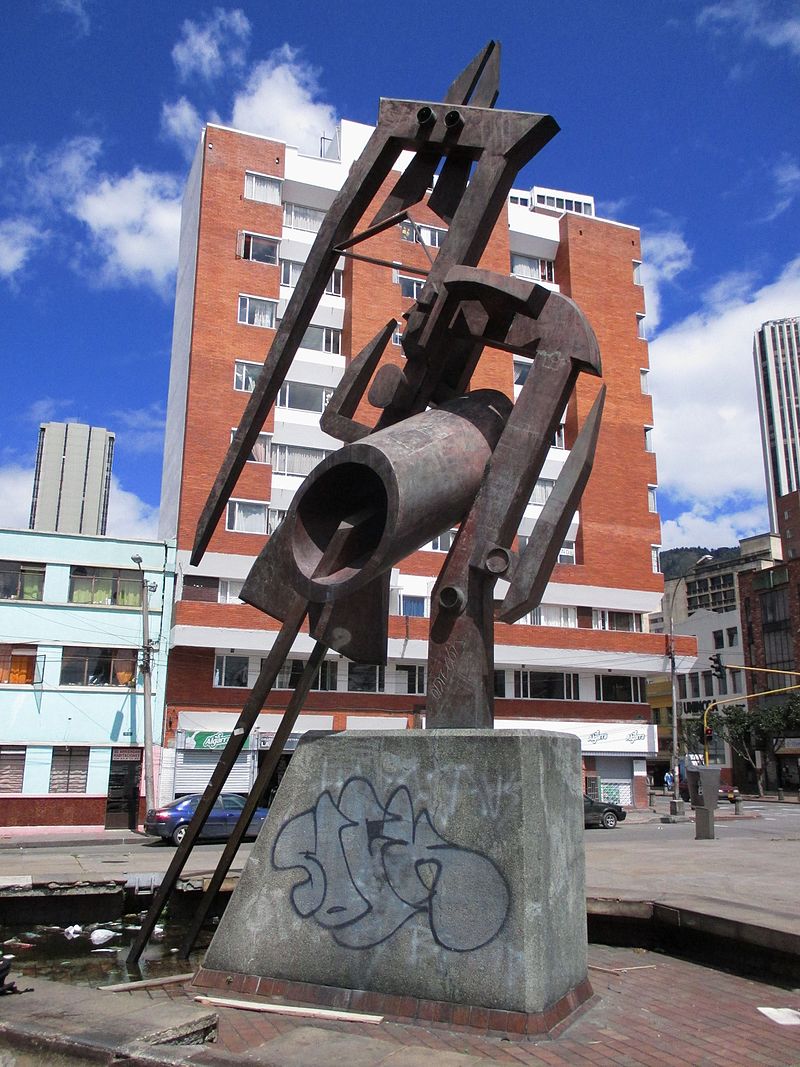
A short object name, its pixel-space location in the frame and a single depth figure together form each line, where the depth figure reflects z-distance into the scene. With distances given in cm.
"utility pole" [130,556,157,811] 3019
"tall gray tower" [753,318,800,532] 15525
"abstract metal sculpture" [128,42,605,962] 716
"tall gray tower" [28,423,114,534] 15725
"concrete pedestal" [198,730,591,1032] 595
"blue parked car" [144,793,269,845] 2534
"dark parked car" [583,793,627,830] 3228
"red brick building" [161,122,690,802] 3691
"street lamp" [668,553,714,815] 3662
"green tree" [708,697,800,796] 5522
